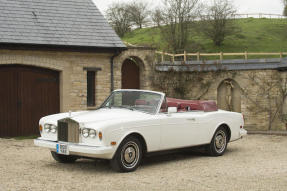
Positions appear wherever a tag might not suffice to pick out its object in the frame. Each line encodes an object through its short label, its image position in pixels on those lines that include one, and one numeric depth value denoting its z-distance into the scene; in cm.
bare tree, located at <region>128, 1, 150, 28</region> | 4716
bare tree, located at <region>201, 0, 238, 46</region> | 3790
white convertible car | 744
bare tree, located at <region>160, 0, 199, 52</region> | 3366
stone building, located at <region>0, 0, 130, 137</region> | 1449
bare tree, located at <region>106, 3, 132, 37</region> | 4566
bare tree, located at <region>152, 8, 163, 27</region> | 3483
